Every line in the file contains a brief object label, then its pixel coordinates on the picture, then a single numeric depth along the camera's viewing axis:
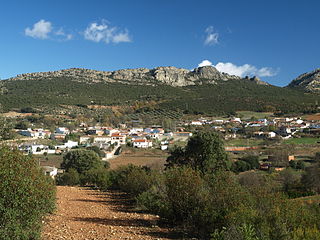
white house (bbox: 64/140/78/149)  64.41
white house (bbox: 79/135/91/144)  70.81
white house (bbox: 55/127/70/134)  74.65
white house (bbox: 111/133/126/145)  72.21
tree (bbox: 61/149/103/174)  35.69
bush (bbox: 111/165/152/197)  20.81
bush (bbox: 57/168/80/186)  32.16
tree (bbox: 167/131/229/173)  24.36
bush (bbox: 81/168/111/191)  28.65
